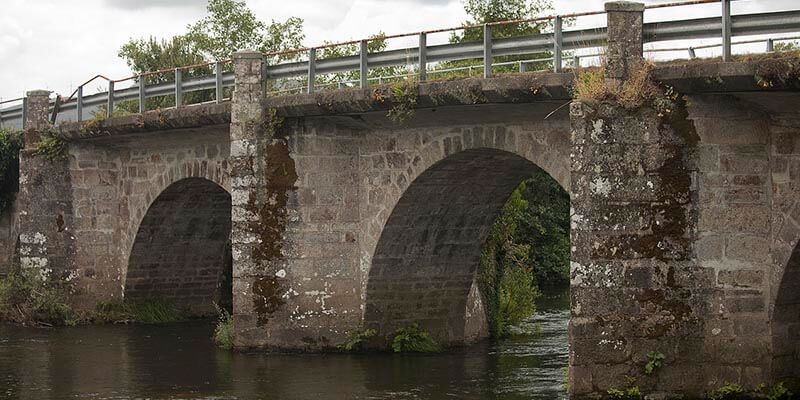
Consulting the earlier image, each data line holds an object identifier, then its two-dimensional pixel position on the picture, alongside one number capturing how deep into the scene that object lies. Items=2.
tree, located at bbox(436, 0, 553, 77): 40.47
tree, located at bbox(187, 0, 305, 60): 40.88
